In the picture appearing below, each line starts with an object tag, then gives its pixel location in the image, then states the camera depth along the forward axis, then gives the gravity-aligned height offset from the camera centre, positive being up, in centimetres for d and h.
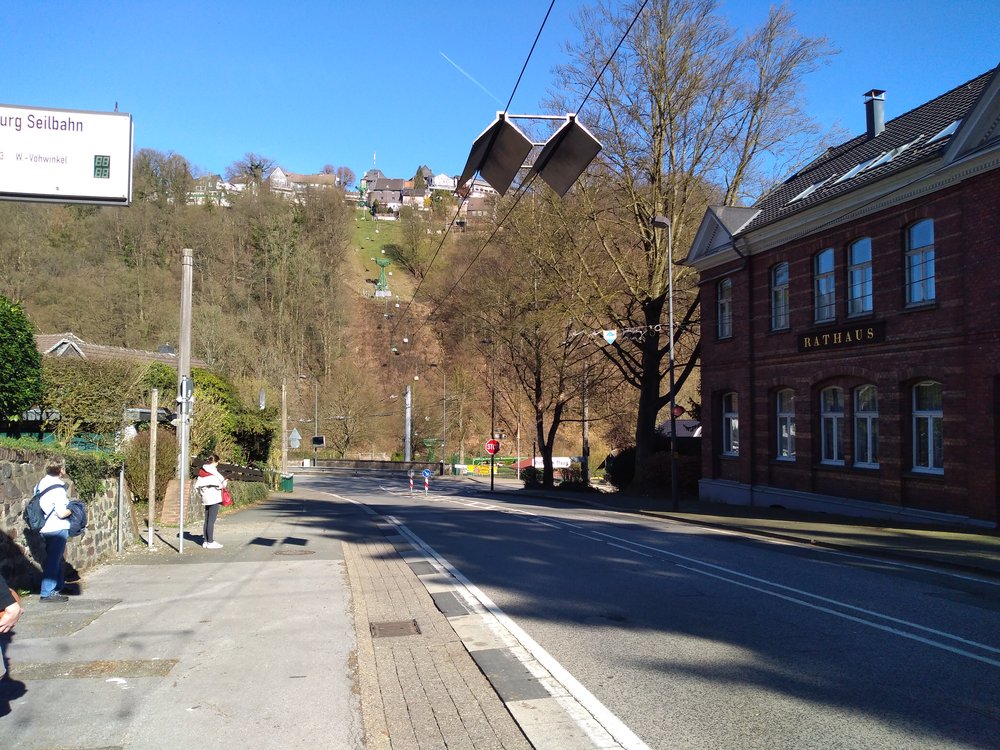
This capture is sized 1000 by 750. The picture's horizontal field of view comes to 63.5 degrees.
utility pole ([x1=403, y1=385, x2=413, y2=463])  6569 -3
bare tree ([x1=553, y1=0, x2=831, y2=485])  3006 +978
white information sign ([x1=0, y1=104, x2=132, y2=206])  1000 +332
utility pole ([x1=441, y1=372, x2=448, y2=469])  6452 -111
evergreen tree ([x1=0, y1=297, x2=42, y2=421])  1344 +97
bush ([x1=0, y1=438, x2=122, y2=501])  980 -61
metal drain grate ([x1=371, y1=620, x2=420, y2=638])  795 -206
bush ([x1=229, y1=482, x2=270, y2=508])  2570 -244
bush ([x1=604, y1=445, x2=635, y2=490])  3816 -199
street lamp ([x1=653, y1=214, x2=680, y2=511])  2455 +83
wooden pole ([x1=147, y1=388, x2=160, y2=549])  1307 -53
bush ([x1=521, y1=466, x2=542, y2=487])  4684 -300
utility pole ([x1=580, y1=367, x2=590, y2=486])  4235 -185
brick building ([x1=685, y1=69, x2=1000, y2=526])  1780 +279
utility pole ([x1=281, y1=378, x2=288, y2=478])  3947 -72
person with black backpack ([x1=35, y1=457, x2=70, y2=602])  848 -110
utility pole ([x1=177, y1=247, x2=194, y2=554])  1770 +233
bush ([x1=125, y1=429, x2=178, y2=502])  1817 -94
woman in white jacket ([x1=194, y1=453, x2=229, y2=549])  1360 -116
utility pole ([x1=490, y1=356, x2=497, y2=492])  5106 +236
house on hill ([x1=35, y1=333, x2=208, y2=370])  2500 +256
